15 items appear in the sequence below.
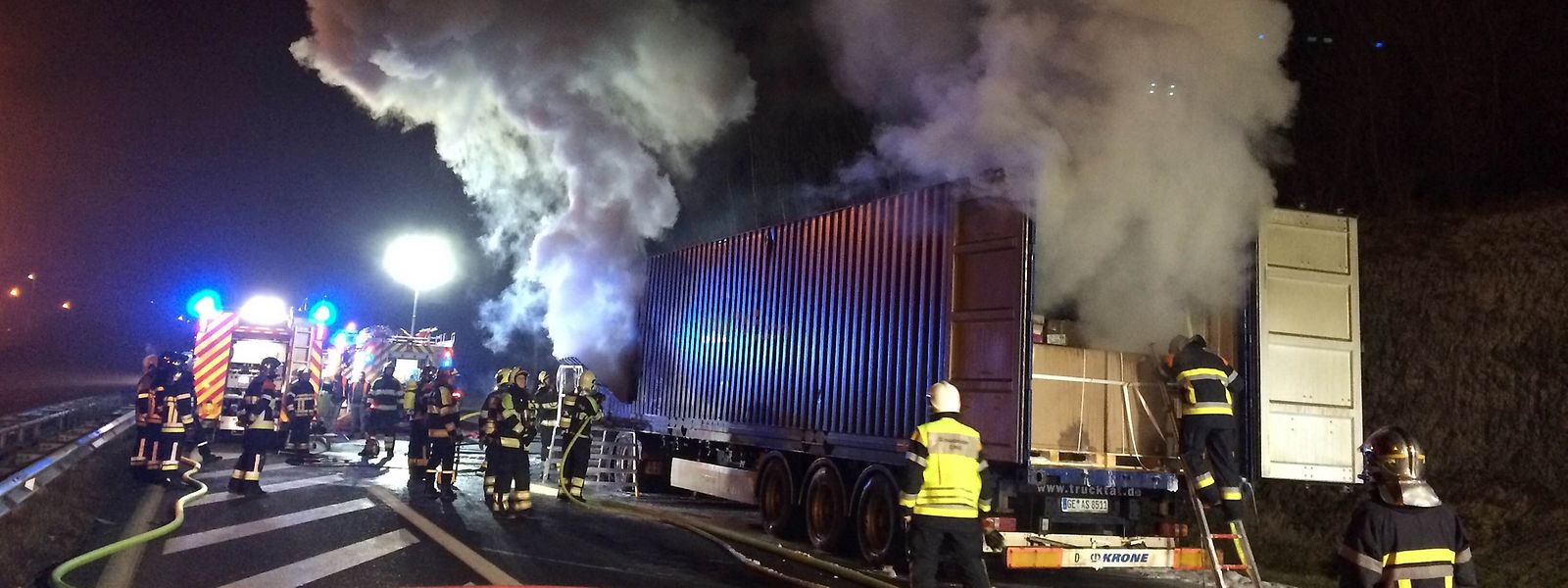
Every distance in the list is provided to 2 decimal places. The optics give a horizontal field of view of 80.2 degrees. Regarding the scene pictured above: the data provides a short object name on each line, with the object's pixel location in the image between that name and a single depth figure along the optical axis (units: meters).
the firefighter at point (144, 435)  10.56
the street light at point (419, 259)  27.62
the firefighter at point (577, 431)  11.38
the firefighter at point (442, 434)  11.00
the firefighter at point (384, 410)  14.38
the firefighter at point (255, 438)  10.06
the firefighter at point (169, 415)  10.56
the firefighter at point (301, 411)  13.46
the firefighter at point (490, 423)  9.99
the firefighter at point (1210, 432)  6.45
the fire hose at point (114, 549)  5.45
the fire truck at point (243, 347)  15.95
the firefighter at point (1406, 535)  3.08
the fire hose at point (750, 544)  7.31
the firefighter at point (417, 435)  11.64
